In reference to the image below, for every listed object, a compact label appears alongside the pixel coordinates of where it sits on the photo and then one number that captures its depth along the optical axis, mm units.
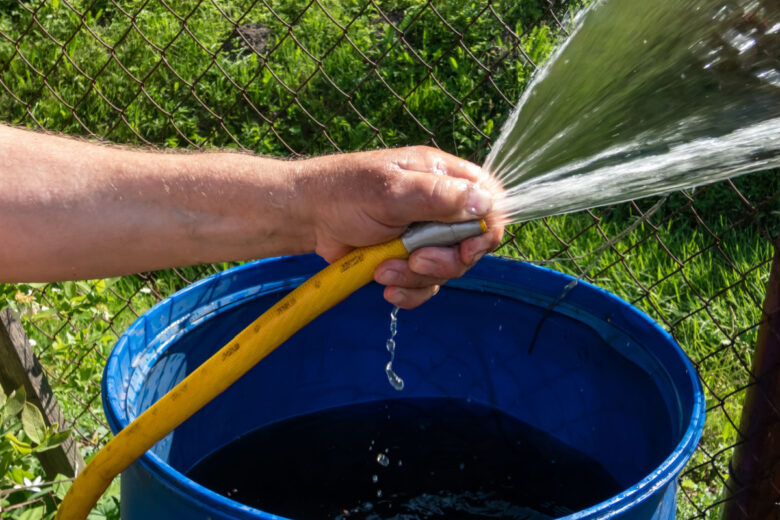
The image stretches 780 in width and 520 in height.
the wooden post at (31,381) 1617
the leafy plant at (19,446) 1498
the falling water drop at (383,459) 1580
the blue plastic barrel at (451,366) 1372
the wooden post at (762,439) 1465
